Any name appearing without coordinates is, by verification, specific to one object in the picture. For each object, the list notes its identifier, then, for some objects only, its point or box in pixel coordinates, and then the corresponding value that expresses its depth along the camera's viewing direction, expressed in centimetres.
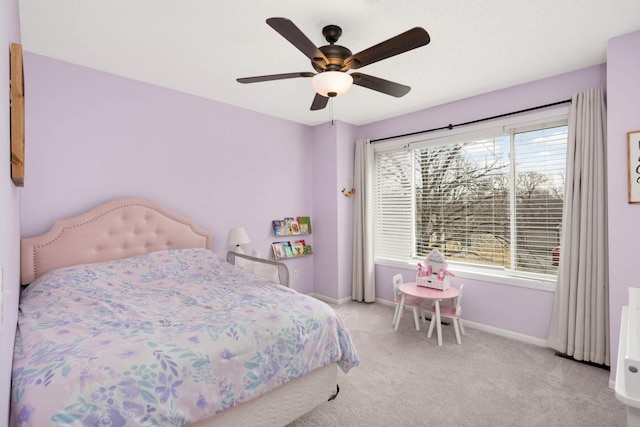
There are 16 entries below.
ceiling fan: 157
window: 294
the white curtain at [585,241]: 248
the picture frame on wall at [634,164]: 216
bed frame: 171
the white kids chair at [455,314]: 296
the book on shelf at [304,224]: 431
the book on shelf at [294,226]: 420
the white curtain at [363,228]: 420
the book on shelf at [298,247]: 420
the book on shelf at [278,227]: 402
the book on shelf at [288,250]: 411
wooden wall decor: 125
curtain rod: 282
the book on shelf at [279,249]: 399
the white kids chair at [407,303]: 323
